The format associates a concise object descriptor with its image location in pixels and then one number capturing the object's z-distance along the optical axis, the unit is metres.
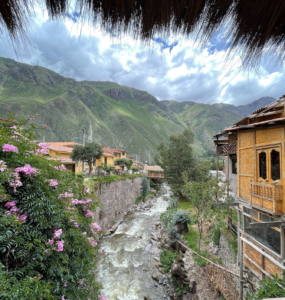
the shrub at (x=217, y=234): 8.11
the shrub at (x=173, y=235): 9.65
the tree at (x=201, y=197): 7.96
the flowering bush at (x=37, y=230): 1.88
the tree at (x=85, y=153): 17.16
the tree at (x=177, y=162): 20.20
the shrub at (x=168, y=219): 12.12
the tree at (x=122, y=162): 27.18
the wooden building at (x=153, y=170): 30.09
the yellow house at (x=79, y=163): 20.99
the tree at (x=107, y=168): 19.76
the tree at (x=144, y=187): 24.52
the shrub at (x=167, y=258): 8.24
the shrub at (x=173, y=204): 16.29
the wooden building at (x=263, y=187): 4.38
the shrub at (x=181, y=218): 10.76
